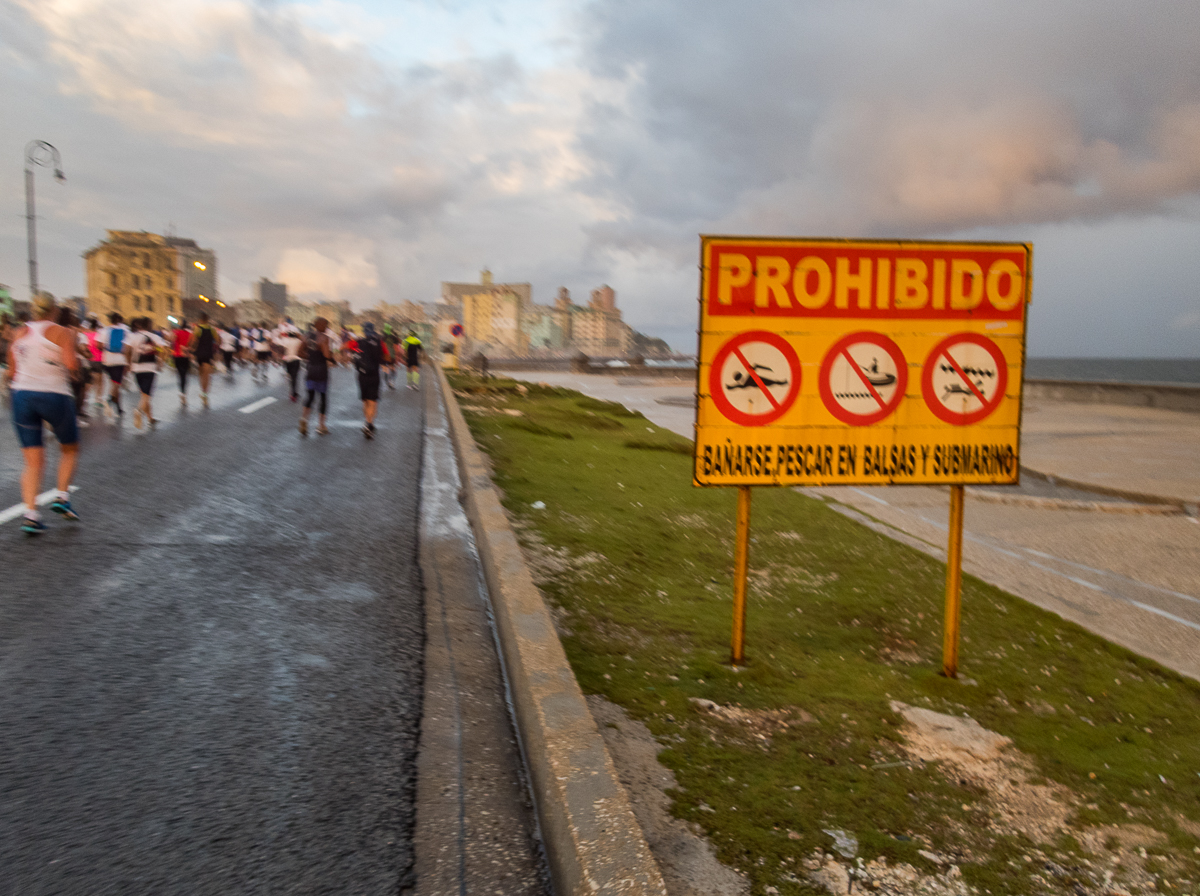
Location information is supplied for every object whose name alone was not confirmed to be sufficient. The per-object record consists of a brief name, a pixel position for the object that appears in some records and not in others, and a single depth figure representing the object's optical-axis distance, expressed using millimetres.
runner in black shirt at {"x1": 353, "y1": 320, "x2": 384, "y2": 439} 15188
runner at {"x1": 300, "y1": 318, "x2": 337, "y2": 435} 14484
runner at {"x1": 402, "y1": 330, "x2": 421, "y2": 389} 27902
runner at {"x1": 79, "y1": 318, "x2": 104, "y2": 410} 17547
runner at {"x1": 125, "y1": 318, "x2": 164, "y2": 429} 15016
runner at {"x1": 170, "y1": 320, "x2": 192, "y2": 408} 18938
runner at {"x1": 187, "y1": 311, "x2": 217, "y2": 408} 18812
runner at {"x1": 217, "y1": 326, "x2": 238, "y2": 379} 33469
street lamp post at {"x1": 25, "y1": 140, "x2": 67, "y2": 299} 32100
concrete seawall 30961
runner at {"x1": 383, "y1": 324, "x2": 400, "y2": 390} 29514
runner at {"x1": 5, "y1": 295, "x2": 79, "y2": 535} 7297
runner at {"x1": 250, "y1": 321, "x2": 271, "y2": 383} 34375
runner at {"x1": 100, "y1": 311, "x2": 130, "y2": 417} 16219
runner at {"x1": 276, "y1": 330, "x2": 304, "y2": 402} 21188
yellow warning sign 4664
